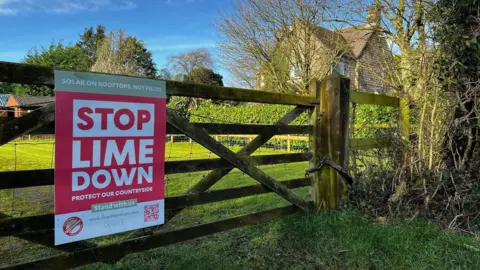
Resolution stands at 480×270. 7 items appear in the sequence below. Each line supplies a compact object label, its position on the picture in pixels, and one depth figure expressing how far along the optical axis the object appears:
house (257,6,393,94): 13.52
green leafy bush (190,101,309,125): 17.43
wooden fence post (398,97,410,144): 4.61
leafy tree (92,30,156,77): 29.22
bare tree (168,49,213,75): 36.65
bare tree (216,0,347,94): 15.16
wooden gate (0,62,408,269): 2.20
